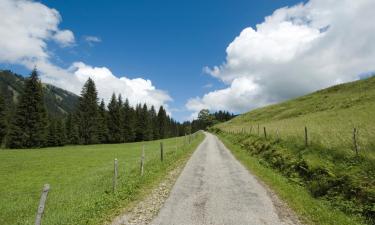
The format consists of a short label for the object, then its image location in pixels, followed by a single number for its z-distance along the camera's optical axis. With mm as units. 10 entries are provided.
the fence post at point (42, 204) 5789
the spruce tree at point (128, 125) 77438
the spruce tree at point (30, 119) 45431
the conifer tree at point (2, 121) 54188
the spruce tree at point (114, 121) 72375
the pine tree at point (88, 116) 62812
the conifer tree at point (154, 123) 97656
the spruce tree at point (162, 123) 105500
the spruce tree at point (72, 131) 65438
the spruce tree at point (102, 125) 67438
